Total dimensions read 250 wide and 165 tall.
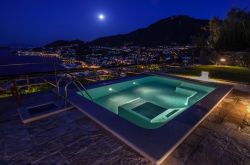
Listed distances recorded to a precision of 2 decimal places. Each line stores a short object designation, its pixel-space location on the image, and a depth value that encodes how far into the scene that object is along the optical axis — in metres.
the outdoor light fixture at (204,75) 5.23
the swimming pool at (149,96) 3.42
